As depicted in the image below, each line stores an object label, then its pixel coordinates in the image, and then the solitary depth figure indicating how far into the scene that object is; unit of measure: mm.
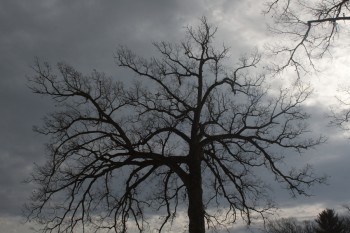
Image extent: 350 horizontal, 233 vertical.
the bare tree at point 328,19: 10344
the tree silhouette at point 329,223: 54562
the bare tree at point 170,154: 18688
